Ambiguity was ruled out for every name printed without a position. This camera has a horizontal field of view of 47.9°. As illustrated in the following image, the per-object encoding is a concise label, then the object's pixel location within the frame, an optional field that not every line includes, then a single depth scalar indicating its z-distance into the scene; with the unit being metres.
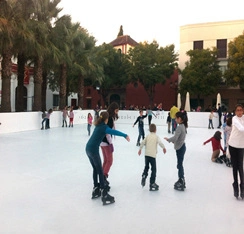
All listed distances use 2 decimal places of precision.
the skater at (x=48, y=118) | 17.83
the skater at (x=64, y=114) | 20.06
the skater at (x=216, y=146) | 8.18
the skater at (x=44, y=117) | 17.55
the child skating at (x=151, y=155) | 5.32
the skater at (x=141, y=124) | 10.79
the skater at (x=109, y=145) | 5.26
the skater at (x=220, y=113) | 21.14
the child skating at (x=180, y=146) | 5.36
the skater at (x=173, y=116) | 15.80
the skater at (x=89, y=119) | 14.18
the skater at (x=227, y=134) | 7.43
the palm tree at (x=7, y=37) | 14.10
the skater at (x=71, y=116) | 20.01
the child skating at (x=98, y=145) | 4.50
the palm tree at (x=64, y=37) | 19.47
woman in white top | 4.66
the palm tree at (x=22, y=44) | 15.28
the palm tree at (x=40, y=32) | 16.68
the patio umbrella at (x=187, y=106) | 25.86
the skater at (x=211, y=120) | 20.23
